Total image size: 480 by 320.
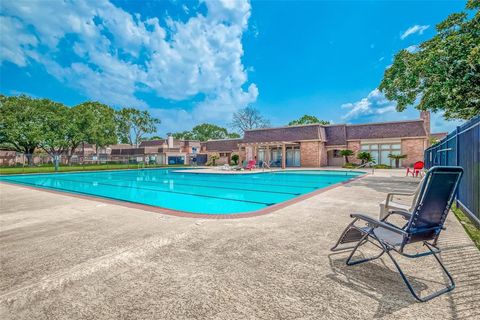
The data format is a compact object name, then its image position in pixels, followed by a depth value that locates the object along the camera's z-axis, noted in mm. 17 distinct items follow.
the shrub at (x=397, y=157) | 24009
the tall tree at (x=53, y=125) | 31922
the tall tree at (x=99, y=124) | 35219
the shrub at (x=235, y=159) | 32128
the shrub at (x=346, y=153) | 26097
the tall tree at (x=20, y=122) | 29656
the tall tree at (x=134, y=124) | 47088
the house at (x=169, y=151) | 43344
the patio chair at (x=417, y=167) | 14609
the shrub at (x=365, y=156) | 24938
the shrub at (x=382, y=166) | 24938
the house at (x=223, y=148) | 36875
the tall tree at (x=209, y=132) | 74650
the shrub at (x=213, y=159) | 35966
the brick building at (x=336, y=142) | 24614
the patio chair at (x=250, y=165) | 22784
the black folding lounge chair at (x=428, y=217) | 2256
